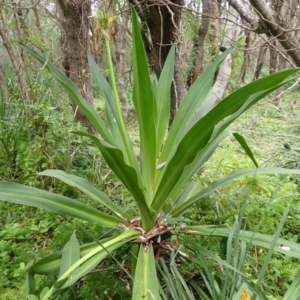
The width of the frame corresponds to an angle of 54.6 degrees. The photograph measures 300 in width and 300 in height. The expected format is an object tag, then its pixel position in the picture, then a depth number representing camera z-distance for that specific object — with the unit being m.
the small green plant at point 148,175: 0.77
